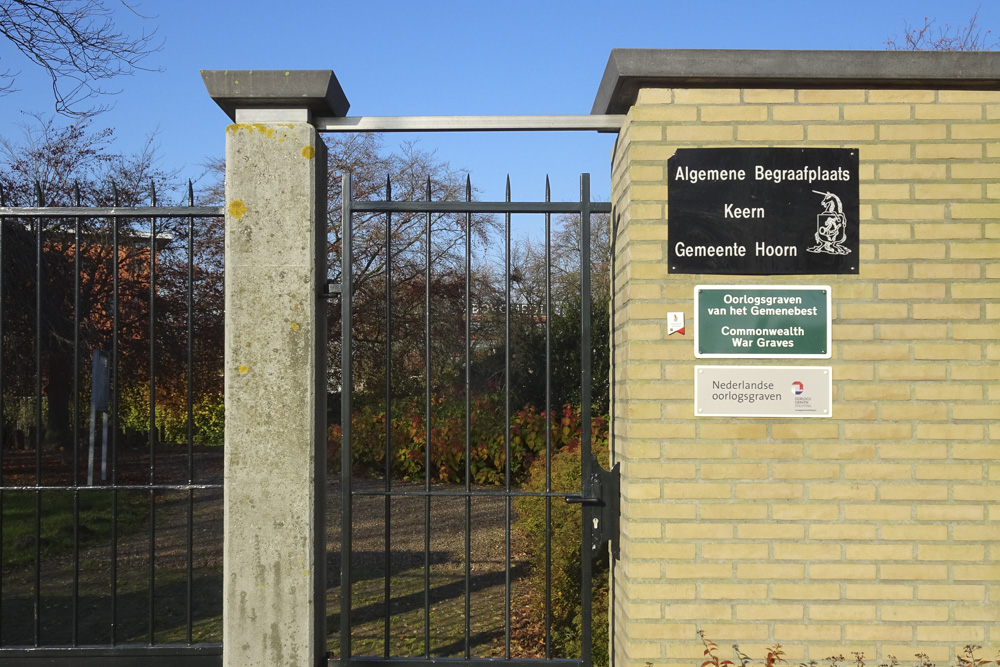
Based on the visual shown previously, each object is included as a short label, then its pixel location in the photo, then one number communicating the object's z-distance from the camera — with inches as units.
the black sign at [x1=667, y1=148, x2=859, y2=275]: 127.6
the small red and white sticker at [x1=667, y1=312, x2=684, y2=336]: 127.0
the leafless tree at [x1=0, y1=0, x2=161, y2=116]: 296.2
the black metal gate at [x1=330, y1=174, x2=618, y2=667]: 140.5
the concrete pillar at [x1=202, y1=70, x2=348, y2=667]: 136.0
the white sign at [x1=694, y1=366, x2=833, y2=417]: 126.2
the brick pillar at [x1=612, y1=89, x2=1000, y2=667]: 125.7
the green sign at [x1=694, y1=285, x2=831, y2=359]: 126.5
